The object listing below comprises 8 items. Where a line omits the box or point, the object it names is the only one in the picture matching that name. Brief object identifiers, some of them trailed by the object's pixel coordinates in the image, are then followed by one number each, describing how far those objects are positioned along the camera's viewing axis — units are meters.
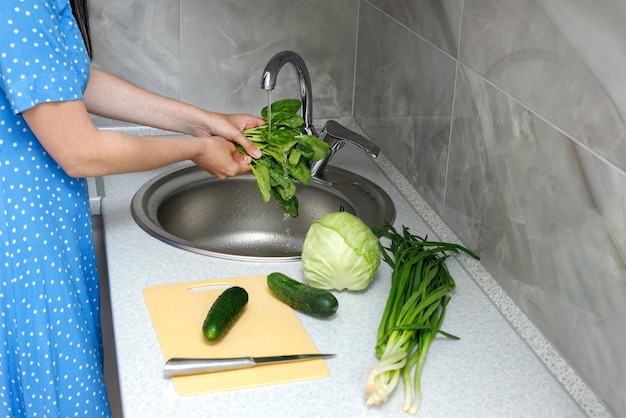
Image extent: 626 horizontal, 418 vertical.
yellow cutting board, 1.23
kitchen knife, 1.22
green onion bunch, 1.19
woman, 1.20
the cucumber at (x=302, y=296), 1.38
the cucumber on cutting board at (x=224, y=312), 1.30
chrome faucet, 1.83
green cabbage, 1.44
